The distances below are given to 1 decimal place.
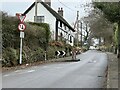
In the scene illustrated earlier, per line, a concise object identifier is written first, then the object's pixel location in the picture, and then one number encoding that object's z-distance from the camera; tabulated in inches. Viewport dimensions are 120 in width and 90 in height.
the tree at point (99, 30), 1079.6
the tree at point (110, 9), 827.6
